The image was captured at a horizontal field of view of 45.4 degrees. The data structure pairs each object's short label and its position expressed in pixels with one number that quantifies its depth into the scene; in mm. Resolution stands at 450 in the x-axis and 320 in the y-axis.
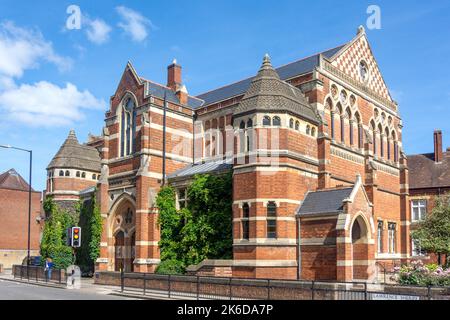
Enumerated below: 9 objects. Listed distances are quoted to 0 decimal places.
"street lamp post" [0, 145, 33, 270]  38769
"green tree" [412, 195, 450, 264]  33594
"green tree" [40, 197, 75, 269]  41062
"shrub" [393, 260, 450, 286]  23662
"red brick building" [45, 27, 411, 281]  28641
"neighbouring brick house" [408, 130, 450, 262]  46375
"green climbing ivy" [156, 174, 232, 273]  31922
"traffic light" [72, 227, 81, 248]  27859
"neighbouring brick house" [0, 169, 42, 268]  64125
